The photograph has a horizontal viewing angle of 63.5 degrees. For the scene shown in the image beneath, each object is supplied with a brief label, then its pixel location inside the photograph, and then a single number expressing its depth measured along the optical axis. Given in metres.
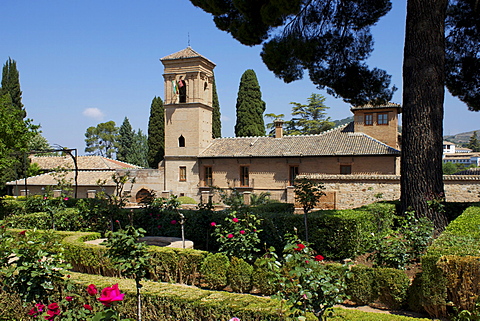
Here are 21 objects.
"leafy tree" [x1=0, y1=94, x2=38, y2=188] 15.52
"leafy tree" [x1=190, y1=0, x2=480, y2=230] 9.20
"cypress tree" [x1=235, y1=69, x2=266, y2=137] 35.94
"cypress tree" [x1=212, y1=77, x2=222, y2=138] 35.22
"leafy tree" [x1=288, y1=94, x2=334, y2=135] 44.31
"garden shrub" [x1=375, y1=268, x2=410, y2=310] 5.76
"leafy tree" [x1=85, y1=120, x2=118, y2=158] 66.62
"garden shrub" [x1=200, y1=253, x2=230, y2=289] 6.83
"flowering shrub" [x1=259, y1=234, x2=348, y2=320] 3.57
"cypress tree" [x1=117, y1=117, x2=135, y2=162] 60.34
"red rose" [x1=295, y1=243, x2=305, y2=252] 3.93
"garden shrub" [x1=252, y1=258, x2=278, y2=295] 6.45
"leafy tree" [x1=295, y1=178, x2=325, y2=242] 8.73
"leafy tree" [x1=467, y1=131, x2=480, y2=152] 99.06
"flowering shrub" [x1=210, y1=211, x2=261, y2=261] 6.95
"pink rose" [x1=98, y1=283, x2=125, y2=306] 3.37
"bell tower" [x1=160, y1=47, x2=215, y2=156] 26.72
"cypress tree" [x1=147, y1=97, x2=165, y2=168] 36.62
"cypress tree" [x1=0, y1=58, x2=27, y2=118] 34.53
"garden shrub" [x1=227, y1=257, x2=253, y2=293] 6.66
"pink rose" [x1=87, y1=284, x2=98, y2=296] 3.66
